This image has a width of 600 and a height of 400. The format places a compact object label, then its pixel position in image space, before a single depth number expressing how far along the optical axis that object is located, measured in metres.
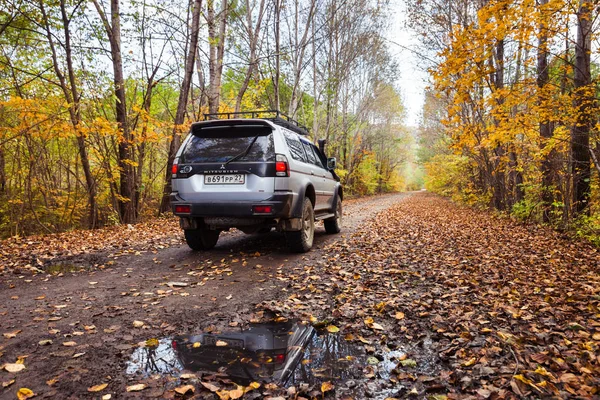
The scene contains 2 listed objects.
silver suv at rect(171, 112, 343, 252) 5.00
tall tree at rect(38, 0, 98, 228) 8.79
